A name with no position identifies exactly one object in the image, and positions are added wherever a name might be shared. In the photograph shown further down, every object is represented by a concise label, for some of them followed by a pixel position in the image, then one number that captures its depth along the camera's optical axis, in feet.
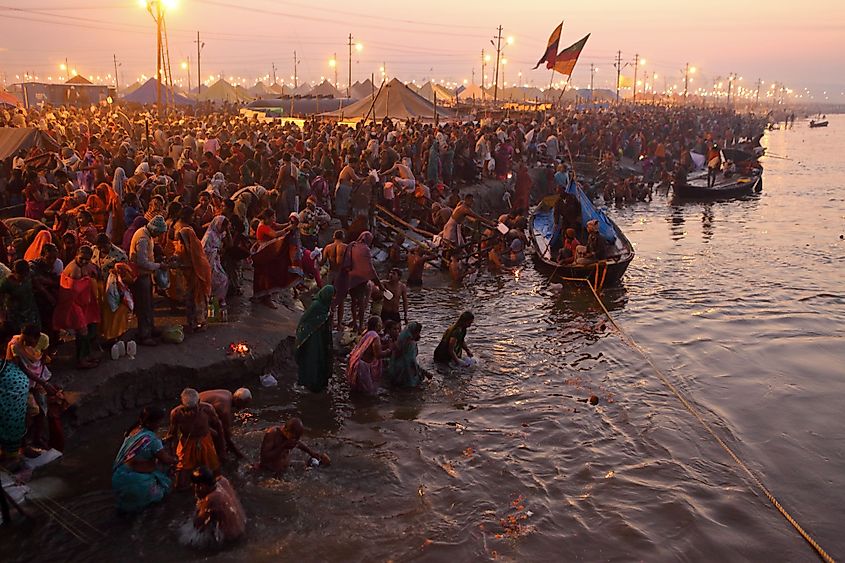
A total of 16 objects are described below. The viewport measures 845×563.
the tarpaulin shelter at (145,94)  134.62
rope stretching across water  22.44
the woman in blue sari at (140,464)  20.52
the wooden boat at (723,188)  96.68
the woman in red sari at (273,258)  35.35
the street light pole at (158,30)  73.67
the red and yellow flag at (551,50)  82.12
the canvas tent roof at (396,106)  99.30
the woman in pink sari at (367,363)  30.32
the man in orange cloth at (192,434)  21.35
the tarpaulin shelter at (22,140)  53.26
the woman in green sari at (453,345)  33.83
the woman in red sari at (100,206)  34.60
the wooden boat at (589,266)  49.41
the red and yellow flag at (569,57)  78.57
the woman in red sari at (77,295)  25.58
